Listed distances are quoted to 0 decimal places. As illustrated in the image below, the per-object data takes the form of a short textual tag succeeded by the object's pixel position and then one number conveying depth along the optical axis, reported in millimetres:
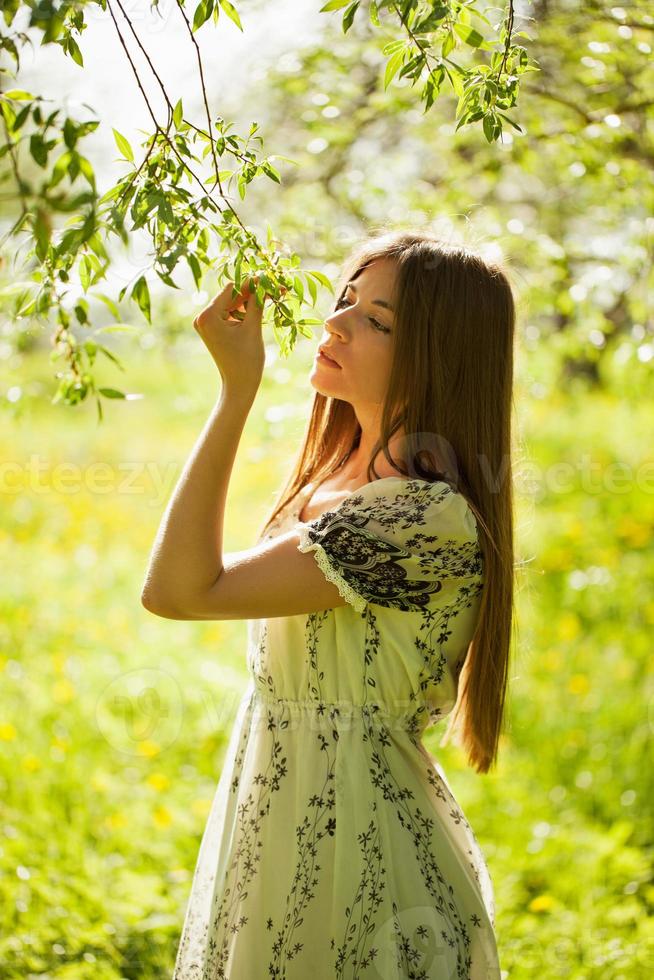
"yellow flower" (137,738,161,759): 3262
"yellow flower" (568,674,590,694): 3668
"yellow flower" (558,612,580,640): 4020
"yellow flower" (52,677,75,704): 3404
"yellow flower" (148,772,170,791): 2967
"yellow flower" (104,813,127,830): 2809
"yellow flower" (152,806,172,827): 2793
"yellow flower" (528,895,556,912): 2510
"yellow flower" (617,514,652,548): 4930
